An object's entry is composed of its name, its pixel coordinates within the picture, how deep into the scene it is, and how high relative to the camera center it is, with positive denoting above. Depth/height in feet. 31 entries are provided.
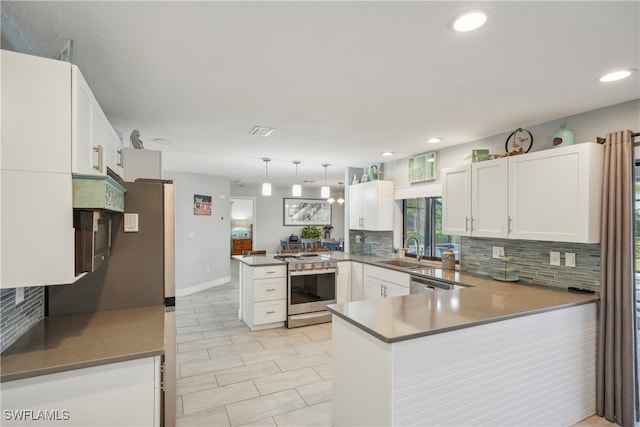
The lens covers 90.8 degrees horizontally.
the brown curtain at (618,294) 7.16 -1.86
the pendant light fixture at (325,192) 18.62 +1.15
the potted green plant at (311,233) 26.63 -1.89
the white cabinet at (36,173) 3.89 +0.46
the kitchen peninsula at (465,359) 5.28 -2.79
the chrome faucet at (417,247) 13.46 -1.50
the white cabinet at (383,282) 11.90 -2.87
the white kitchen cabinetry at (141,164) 8.73 +1.30
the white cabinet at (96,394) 4.13 -2.58
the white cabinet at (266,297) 13.44 -3.70
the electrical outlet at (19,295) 5.23 -1.45
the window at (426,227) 13.74 -0.71
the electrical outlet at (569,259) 8.75 -1.29
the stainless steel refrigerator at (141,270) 6.94 -1.41
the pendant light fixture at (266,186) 16.27 +1.39
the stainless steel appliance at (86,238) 4.40 -0.41
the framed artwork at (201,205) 21.11 +0.39
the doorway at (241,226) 36.52 -1.86
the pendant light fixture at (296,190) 17.85 +1.22
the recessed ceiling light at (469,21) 4.50 +2.81
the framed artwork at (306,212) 32.78 -0.07
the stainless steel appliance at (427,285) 9.91 -2.41
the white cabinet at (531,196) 7.77 +0.48
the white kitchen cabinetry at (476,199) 9.73 +0.44
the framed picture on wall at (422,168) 13.44 +1.97
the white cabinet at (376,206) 15.40 +0.29
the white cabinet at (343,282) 15.01 -3.37
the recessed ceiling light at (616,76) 6.24 +2.80
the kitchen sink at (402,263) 13.64 -2.28
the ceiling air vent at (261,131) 10.33 +2.70
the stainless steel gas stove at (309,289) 13.98 -3.59
